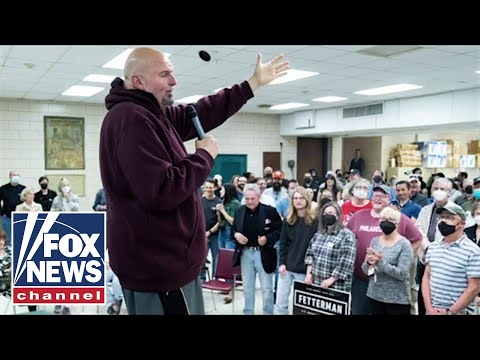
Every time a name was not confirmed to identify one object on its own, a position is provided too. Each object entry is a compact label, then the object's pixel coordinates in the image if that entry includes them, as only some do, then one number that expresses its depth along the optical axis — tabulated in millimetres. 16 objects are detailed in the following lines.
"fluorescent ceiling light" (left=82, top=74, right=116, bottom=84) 6738
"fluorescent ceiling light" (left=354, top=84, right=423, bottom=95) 7636
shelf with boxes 11102
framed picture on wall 9477
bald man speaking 1063
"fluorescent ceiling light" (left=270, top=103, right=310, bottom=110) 10242
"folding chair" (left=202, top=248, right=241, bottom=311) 4137
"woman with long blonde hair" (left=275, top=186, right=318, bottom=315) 3607
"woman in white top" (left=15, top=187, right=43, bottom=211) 5590
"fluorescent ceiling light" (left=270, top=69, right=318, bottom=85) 6545
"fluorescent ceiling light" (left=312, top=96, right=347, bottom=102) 9078
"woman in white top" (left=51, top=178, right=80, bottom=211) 6426
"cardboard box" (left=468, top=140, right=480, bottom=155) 11109
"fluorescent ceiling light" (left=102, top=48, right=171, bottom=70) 5441
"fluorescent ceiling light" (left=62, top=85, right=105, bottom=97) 7809
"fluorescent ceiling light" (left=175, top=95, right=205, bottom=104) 9060
